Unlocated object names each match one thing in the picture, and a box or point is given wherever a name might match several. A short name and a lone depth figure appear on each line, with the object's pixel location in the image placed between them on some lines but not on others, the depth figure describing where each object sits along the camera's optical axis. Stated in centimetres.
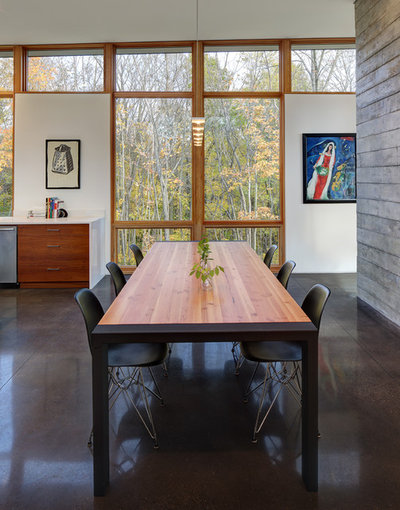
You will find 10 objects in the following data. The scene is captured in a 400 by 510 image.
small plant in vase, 287
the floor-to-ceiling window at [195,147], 711
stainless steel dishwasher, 623
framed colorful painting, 710
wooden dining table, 201
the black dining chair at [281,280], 350
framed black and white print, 708
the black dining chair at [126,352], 248
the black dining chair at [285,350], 253
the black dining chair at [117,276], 360
